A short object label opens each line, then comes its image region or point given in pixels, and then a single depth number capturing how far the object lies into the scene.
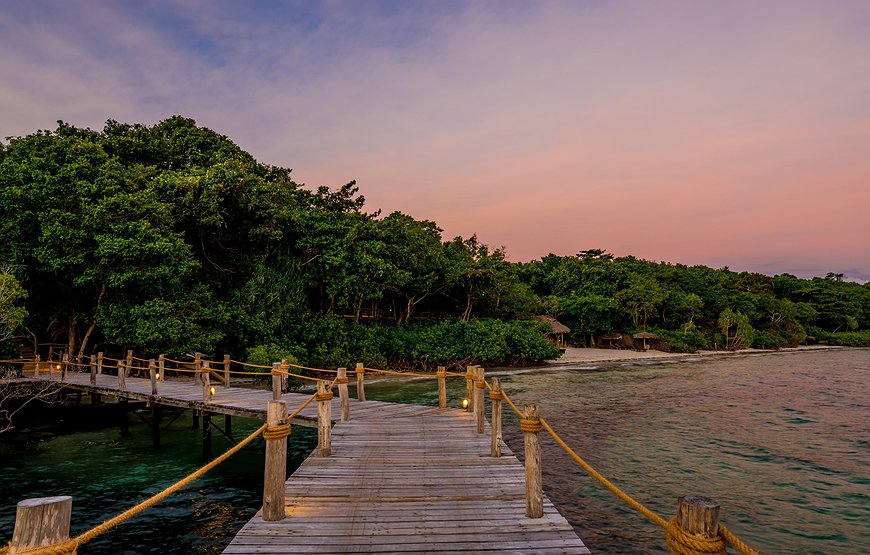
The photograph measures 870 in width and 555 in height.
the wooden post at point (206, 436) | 15.58
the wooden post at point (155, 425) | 16.75
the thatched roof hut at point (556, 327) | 54.31
